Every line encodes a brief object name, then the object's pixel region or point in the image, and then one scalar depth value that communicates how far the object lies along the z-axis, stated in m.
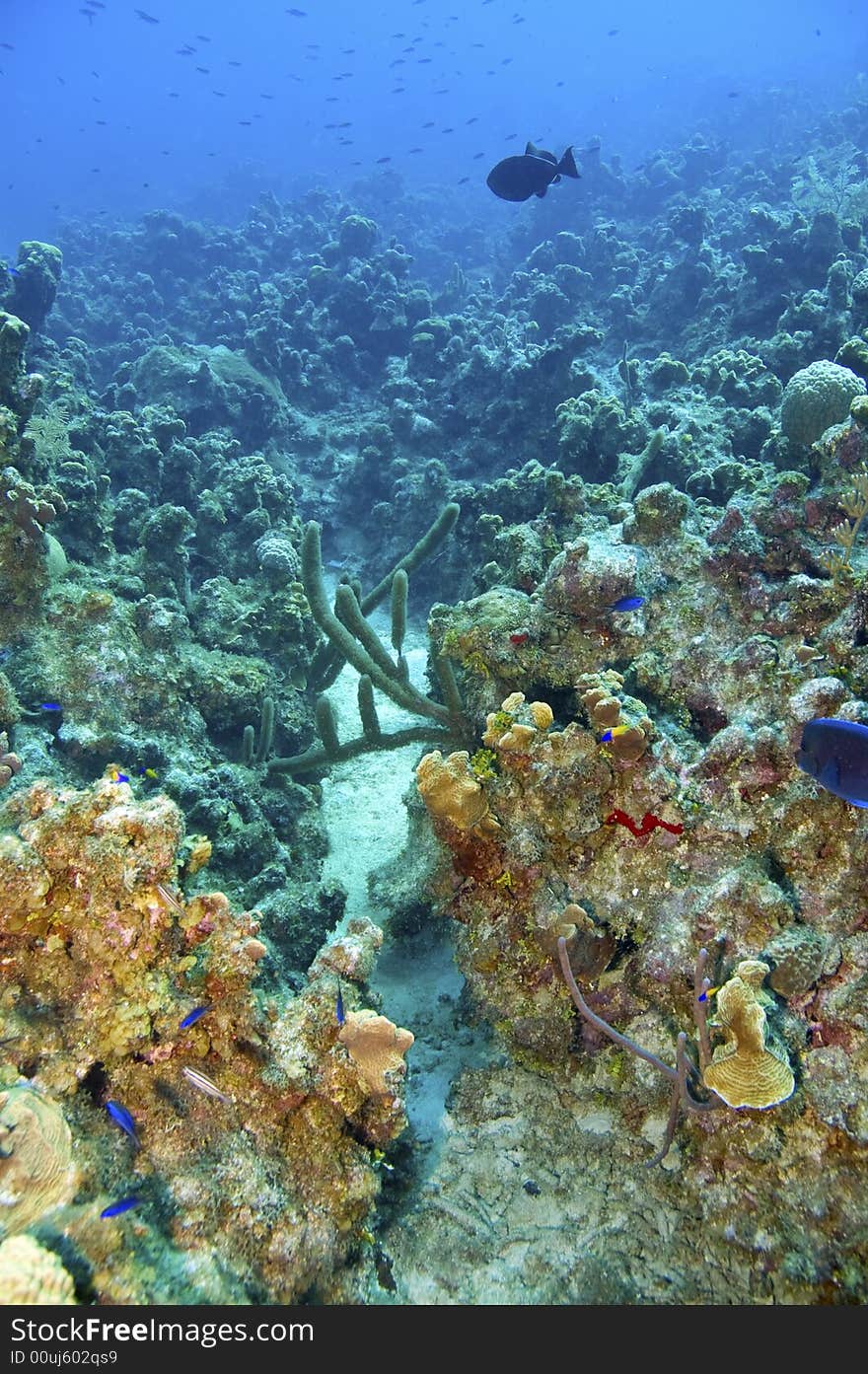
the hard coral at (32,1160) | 1.83
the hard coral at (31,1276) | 1.53
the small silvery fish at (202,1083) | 2.31
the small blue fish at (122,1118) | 2.16
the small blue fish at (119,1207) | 1.91
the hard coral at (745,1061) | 2.24
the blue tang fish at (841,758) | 2.12
